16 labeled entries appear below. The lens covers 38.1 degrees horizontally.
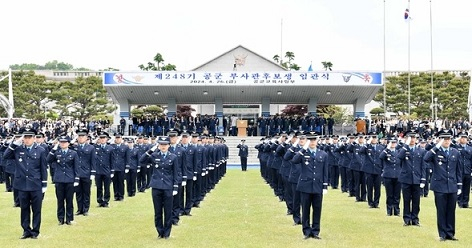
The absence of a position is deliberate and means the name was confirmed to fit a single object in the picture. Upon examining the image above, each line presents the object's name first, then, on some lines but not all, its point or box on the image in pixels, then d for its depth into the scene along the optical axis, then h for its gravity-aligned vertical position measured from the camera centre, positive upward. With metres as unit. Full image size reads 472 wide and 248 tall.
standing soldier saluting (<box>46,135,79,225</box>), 14.73 -1.12
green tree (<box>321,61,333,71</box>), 82.81 +7.17
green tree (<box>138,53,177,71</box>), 78.50 +6.78
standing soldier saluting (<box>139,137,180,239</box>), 12.83 -1.09
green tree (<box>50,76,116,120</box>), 71.81 +2.85
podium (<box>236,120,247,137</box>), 52.66 -0.31
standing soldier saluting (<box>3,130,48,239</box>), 12.80 -1.06
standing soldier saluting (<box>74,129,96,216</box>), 16.45 -1.13
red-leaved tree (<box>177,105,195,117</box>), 72.84 +1.61
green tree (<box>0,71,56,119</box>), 71.12 +3.37
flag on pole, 63.41 +10.30
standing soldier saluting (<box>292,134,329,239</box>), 12.88 -1.09
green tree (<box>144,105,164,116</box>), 74.92 +1.54
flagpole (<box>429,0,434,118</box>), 65.97 +2.88
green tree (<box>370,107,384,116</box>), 76.05 +1.45
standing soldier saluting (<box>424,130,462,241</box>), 12.81 -1.10
